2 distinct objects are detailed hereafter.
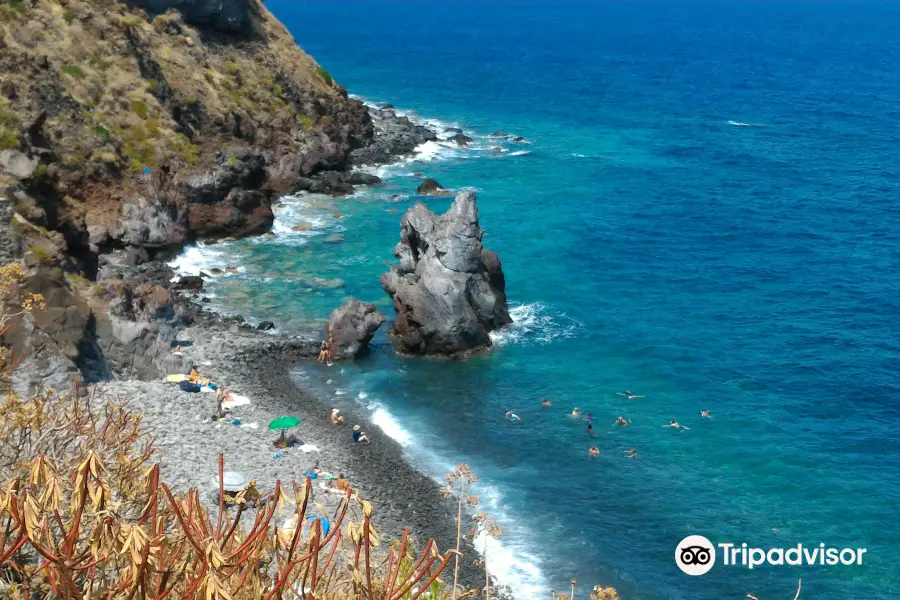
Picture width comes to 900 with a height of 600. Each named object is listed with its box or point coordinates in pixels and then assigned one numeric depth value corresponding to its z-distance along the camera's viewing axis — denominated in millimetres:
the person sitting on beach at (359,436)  45219
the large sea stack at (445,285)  54531
